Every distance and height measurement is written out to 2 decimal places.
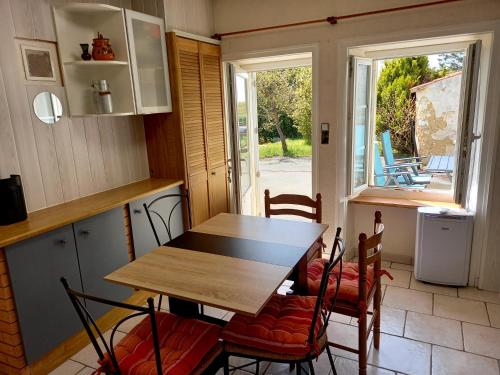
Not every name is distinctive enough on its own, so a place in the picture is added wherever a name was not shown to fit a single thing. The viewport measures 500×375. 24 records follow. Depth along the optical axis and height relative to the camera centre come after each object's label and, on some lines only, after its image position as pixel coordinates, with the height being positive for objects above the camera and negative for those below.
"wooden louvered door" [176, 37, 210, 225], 3.05 -0.08
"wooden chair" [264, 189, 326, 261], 2.54 -0.68
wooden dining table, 1.46 -0.72
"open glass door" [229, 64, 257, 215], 3.68 -0.31
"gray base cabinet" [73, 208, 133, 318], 2.31 -0.92
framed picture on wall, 2.27 +0.39
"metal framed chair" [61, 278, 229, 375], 1.37 -0.98
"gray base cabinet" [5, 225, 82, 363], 1.95 -0.96
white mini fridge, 2.79 -1.13
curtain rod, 2.66 +0.75
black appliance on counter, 2.05 -0.45
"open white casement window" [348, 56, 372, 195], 3.11 -0.11
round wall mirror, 2.35 +0.10
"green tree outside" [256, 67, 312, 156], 8.48 +0.15
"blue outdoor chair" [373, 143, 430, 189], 3.53 -0.70
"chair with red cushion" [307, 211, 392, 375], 1.76 -0.98
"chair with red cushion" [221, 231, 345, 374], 1.50 -0.98
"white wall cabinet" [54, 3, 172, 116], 2.48 +0.46
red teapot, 2.49 +0.50
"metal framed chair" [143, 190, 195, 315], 2.82 -0.75
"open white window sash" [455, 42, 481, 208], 2.73 -0.19
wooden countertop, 1.96 -0.59
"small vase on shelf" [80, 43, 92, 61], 2.48 +0.48
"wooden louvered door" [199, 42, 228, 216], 3.33 -0.10
